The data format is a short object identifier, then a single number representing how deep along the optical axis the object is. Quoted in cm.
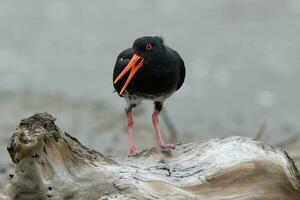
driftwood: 1089
